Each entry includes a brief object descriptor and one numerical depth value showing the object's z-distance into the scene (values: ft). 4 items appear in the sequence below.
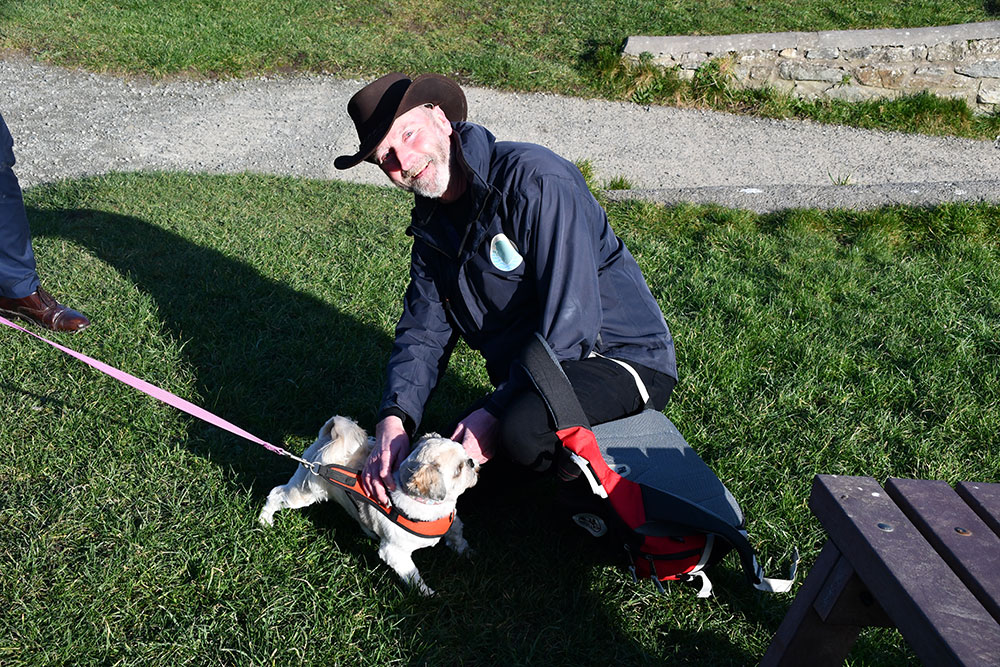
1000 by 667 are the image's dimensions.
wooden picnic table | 5.23
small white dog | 8.08
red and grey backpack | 8.22
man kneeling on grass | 9.02
